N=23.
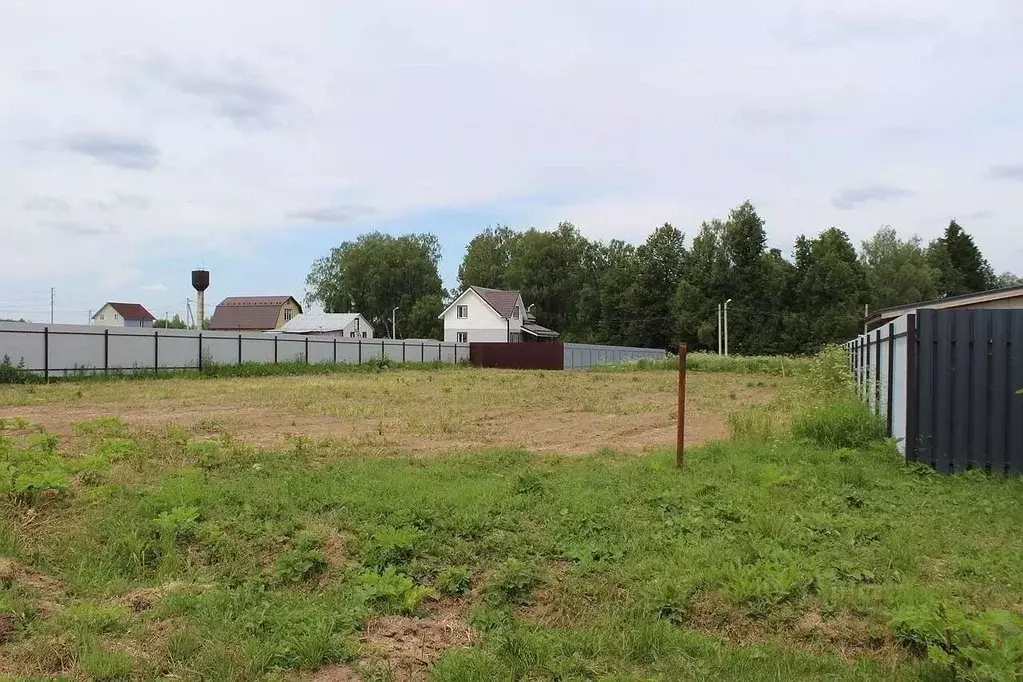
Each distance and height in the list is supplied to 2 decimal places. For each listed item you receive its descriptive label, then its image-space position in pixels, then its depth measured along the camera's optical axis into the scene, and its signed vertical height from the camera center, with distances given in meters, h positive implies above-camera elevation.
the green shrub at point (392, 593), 4.03 -1.44
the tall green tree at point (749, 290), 58.47 +3.86
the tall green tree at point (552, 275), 73.62 +6.19
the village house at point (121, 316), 89.75 +2.13
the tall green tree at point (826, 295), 56.12 +3.43
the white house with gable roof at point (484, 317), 56.58 +1.51
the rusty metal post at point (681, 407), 7.55 -0.75
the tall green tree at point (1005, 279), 75.26 +6.54
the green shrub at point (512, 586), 4.11 -1.42
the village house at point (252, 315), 67.88 +1.83
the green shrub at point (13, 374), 21.77 -1.23
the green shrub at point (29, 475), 5.54 -1.18
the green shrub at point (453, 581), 4.27 -1.44
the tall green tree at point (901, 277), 60.75 +5.27
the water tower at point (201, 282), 49.33 +3.52
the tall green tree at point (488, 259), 80.00 +8.63
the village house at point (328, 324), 63.19 +0.95
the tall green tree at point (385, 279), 79.88 +6.21
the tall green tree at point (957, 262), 65.56 +7.13
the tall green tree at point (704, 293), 58.16 +3.58
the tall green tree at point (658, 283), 63.03 +4.68
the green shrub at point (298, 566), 4.46 -1.42
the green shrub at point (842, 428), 8.62 -1.06
